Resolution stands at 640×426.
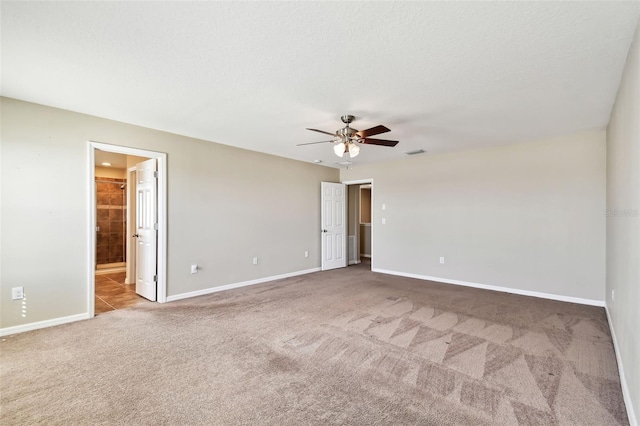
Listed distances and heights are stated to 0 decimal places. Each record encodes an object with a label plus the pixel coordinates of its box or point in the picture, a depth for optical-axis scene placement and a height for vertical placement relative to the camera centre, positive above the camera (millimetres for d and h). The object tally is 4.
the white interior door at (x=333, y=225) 6736 -277
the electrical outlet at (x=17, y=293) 3107 -870
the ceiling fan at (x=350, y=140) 3479 +909
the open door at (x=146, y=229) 4312 -244
